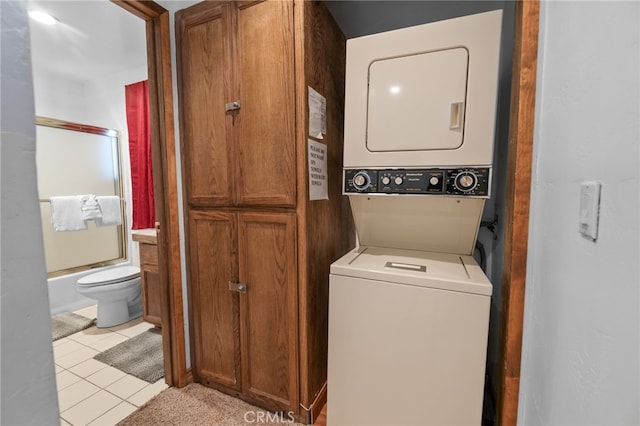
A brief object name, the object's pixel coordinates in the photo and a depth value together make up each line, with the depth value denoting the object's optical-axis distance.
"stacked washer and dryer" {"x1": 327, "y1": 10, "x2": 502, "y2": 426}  1.11
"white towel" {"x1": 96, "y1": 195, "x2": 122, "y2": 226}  3.15
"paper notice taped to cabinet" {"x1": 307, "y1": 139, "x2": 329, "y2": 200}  1.42
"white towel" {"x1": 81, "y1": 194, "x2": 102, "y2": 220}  3.01
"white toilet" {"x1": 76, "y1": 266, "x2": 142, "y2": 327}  2.43
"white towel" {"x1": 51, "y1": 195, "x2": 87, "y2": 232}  2.85
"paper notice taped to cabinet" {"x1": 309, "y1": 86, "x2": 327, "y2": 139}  1.40
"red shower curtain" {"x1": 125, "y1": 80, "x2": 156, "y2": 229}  2.96
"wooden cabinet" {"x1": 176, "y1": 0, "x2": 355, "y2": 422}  1.38
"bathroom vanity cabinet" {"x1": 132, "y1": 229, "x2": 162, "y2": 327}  2.36
